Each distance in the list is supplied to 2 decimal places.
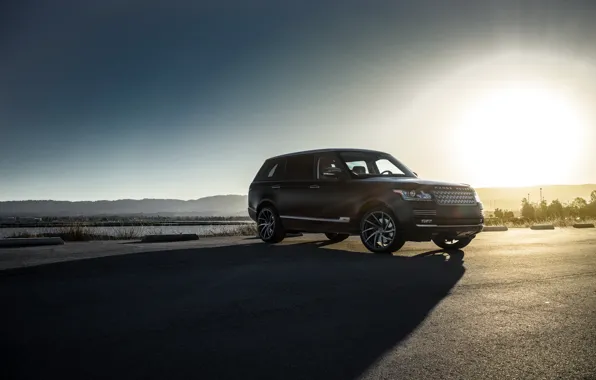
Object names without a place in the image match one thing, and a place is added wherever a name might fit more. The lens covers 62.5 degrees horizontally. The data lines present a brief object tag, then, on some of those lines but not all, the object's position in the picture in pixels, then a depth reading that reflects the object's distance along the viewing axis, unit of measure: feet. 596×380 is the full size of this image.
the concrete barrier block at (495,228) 67.74
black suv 30.37
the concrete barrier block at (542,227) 70.49
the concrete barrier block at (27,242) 37.60
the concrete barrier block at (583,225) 75.31
